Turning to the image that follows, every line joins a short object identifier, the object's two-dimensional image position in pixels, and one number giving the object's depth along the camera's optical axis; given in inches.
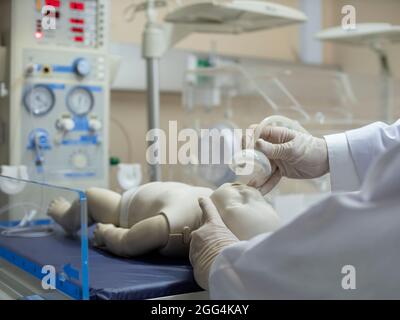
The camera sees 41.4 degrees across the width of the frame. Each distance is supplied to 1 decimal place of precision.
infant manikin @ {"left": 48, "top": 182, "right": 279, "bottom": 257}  45.8
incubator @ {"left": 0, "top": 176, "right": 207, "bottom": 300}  39.3
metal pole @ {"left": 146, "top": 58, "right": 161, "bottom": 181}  90.9
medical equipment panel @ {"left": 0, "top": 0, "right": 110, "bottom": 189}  79.2
